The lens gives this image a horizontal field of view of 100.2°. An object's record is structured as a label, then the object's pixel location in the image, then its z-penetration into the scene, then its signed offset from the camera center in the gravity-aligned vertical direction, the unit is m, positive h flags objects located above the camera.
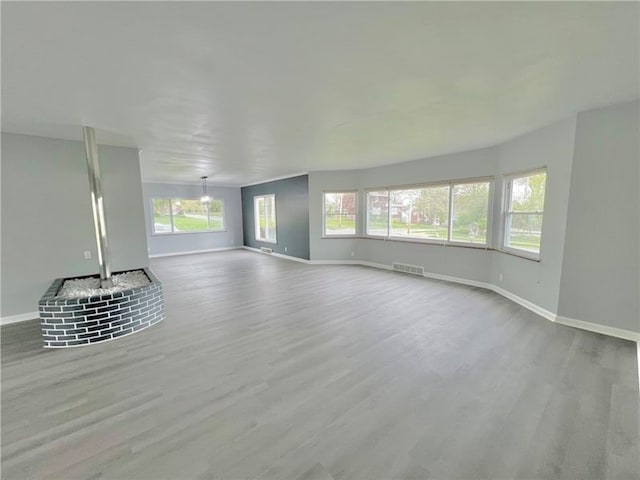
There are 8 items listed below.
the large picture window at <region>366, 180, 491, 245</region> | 5.18 -0.05
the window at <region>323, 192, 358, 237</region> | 7.40 -0.06
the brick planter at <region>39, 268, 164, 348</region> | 3.03 -1.22
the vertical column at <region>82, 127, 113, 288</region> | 3.51 +0.18
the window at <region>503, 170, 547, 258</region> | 3.99 -0.05
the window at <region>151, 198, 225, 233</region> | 9.19 -0.11
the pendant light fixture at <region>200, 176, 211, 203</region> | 8.48 +0.87
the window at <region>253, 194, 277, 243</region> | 9.25 -0.20
